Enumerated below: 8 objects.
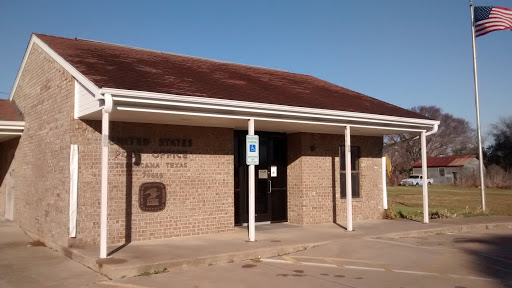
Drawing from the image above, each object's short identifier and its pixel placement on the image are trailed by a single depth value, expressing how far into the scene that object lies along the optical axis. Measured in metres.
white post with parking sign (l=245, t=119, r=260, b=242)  9.60
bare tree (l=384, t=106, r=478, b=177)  80.69
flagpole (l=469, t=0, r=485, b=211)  17.06
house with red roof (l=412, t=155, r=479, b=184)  67.38
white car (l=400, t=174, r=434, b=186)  61.08
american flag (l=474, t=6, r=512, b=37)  16.33
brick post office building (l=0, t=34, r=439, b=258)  9.18
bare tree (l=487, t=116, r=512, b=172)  54.69
